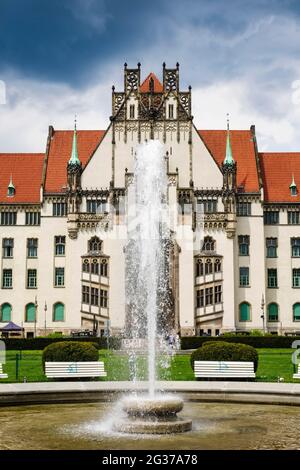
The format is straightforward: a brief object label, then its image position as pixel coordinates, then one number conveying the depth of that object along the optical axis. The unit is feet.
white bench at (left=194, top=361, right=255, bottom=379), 86.38
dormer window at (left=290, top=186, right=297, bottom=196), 221.46
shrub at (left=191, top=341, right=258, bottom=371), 90.68
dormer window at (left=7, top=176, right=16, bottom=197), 222.69
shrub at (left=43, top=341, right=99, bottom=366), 93.25
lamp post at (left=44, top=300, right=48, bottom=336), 209.55
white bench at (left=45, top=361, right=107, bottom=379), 85.70
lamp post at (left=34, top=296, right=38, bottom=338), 211.41
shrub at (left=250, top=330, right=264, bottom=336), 185.94
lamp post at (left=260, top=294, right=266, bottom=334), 207.92
